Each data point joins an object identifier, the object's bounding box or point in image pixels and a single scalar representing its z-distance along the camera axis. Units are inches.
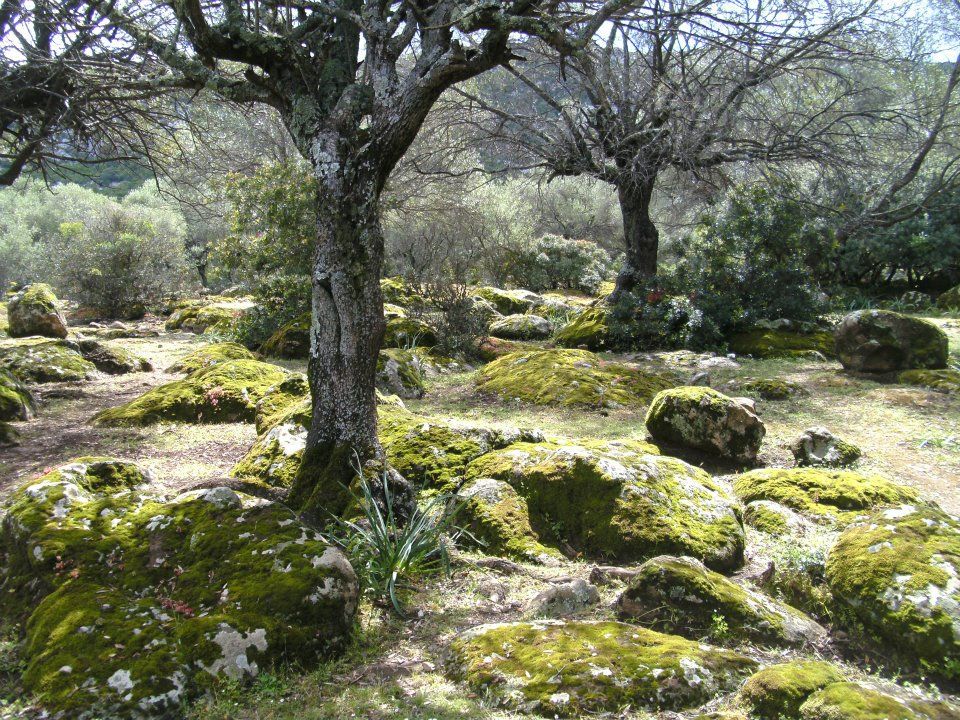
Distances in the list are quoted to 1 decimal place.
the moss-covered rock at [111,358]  445.1
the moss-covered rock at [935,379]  342.6
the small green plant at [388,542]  154.6
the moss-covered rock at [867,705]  90.2
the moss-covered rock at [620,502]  168.7
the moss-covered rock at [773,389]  348.8
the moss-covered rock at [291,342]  489.7
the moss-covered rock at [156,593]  108.6
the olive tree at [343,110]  171.5
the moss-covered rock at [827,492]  190.1
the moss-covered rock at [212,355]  390.6
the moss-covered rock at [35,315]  541.3
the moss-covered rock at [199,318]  663.1
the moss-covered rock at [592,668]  105.3
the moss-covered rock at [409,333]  481.0
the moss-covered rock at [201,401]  311.3
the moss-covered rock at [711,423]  246.4
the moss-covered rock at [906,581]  123.4
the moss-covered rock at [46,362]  399.5
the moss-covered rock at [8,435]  274.7
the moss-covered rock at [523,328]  571.5
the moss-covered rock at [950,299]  638.5
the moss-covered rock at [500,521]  175.6
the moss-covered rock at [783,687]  97.7
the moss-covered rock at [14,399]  311.1
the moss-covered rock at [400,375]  363.6
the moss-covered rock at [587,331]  518.0
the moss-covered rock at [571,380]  343.6
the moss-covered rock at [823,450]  237.5
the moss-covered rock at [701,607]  132.0
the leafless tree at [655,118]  395.9
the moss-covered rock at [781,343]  463.2
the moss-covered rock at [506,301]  695.1
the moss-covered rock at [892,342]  377.1
